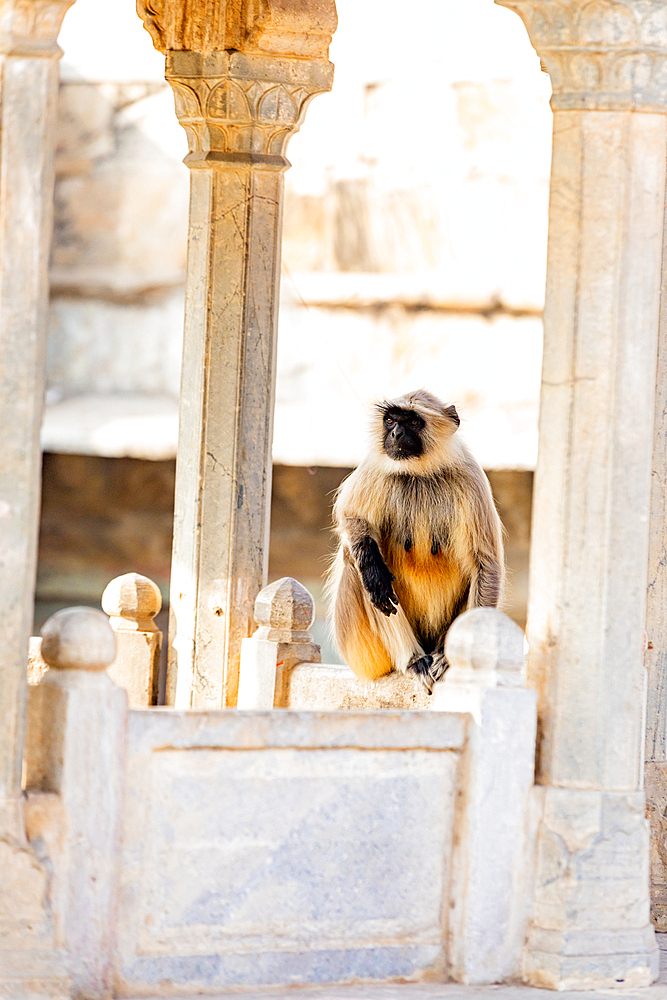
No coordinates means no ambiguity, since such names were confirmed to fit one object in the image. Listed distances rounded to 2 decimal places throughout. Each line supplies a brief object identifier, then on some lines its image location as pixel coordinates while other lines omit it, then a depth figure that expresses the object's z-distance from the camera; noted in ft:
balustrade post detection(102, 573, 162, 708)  45.52
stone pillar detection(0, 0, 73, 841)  27.50
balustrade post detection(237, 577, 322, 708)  41.60
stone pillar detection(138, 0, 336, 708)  42.45
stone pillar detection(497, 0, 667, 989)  30.40
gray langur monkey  39.60
